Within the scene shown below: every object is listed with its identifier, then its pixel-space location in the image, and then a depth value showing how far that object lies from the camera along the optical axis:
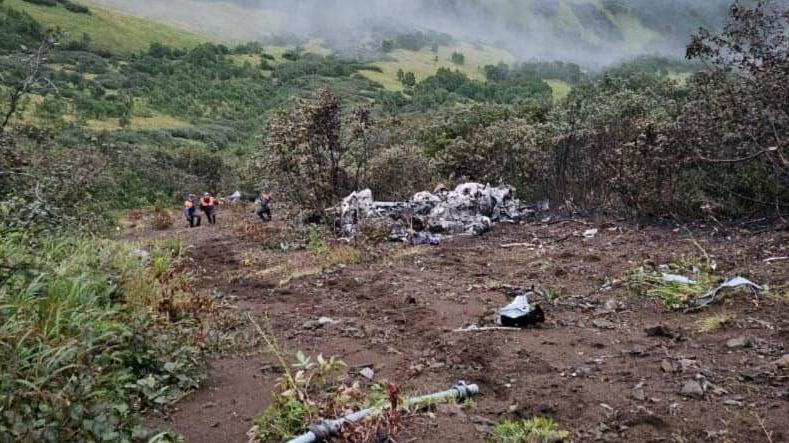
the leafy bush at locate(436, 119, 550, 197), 12.86
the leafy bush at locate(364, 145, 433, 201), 14.16
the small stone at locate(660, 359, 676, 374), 3.39
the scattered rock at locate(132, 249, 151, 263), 6.31
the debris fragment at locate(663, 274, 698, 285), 5.10
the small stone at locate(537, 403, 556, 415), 3.00
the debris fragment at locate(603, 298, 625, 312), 4.88
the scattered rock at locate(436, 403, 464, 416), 3.01
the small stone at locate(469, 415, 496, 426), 2.92
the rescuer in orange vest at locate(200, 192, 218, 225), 17.06
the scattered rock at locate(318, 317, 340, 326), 5.25
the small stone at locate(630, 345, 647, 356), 3.75
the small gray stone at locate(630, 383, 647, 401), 3.09
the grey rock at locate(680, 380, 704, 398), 3.07
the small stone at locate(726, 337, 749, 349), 3.69
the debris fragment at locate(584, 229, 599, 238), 8.65
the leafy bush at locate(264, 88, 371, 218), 11.09
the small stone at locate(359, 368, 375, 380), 3.73
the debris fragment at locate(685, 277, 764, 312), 4.61
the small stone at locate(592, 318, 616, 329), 4.45
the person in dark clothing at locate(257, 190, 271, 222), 15.55
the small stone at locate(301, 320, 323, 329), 5.18
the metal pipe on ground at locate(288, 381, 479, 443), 2.59
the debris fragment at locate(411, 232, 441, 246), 9.78
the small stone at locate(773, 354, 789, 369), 3.31
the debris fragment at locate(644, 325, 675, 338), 4.04
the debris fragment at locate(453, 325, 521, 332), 4.48
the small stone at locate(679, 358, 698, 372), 3.42
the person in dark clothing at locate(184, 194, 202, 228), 16.28
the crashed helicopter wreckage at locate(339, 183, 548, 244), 10.49
